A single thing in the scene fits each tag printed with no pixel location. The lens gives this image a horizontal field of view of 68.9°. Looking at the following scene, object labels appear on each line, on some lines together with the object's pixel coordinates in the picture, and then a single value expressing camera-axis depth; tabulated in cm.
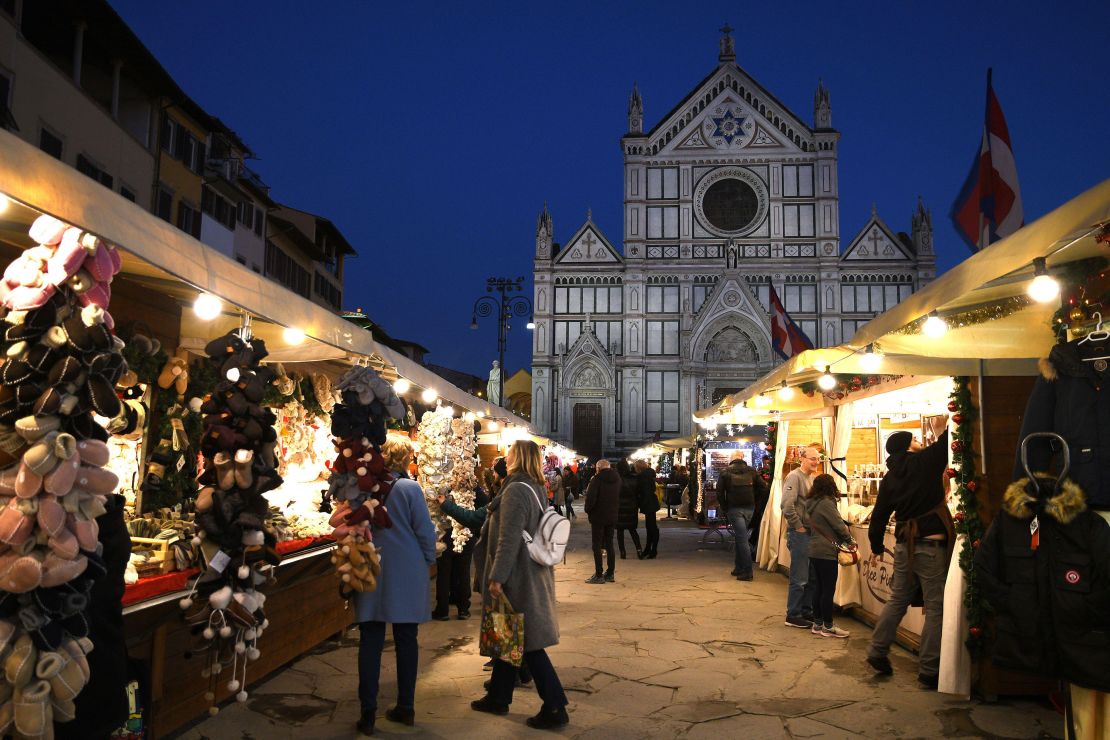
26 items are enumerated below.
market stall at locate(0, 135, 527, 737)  330
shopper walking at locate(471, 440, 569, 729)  489
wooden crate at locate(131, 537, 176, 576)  463
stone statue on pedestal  3249
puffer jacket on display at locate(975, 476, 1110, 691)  334
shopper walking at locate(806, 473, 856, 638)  741
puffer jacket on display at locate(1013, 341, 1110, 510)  341
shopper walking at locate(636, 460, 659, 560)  1416
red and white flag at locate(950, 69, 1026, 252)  801
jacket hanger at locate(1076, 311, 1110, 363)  350
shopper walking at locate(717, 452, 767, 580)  1143
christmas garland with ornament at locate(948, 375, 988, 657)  562
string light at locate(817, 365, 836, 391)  790
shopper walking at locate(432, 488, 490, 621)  836
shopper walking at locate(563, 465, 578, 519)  2164
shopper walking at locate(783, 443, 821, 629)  815
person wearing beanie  594
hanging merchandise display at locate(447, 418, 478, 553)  843
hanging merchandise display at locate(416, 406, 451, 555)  809
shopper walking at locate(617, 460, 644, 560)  1350
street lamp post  2672
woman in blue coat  480
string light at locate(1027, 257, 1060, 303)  384
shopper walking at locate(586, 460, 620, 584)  1111
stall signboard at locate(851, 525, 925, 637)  714
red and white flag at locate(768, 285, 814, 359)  1839
